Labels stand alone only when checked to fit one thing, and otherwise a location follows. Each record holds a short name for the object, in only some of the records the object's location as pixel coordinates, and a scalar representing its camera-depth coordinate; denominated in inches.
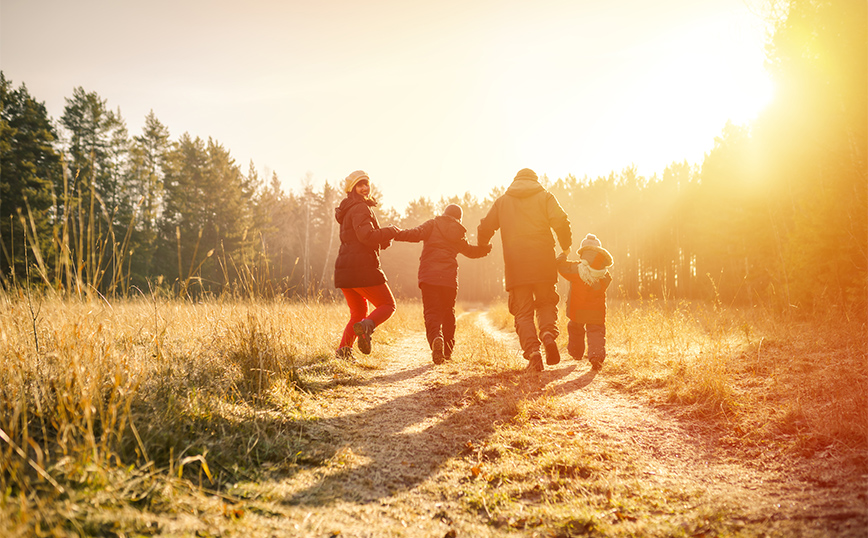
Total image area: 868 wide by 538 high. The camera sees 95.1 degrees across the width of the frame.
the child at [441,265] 231.8
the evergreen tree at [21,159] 675.4
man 194.1
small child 221.0
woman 206.5
